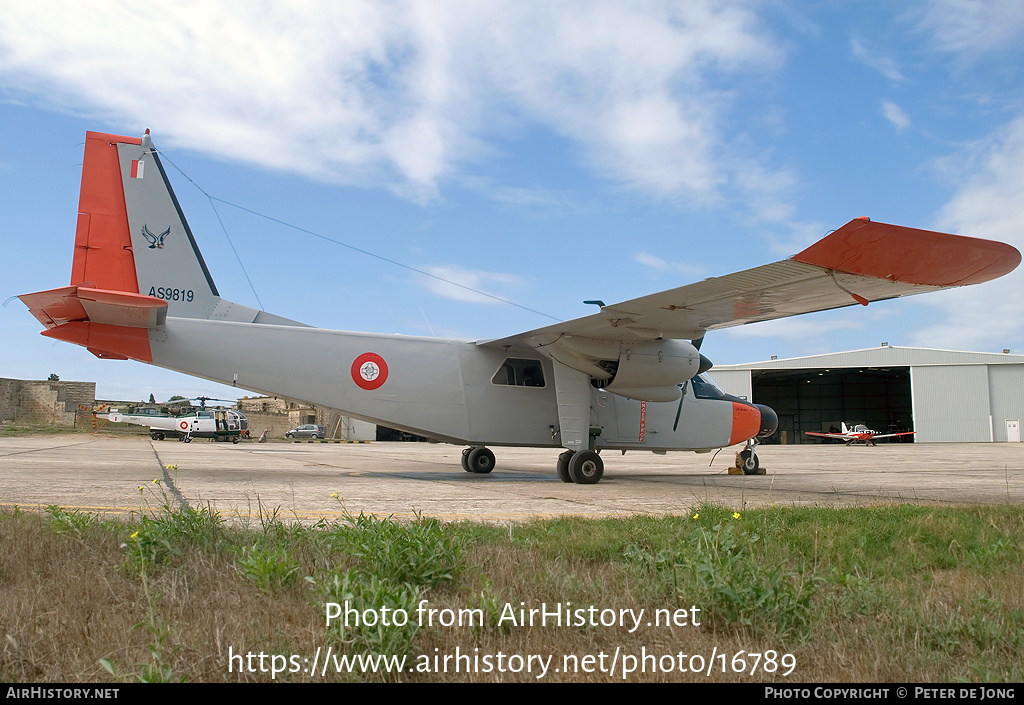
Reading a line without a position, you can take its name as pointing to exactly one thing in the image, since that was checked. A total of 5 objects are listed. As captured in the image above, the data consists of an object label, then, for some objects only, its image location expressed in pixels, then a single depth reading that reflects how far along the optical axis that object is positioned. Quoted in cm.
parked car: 5488
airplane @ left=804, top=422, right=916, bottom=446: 4709
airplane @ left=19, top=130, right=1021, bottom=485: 949
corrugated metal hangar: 5303
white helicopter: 4231
